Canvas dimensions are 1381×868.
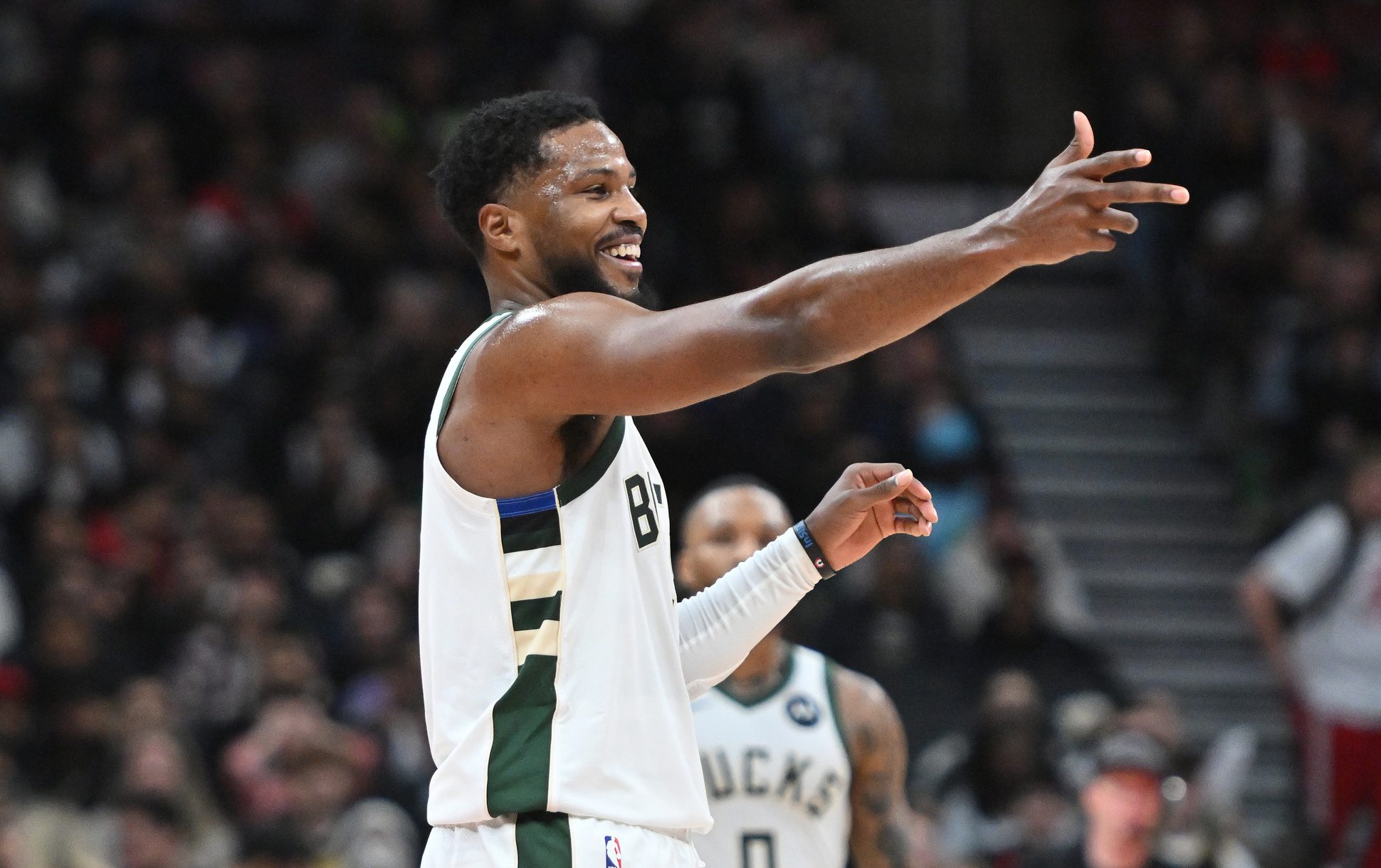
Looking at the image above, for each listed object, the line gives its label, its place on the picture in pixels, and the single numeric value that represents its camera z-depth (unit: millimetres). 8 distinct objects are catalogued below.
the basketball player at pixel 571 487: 6449
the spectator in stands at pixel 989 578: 23141
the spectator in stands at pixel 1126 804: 14812
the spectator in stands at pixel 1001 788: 18484
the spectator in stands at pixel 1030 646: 22109
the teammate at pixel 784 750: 11695
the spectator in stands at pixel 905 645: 22000
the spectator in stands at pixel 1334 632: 21141
